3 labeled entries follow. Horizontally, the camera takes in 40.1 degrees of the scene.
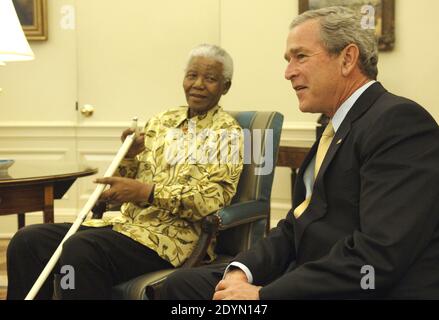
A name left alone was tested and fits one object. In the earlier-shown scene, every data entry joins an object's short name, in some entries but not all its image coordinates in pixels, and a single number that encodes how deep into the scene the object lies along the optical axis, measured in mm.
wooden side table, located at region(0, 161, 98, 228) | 2463
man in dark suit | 1304
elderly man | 2146
